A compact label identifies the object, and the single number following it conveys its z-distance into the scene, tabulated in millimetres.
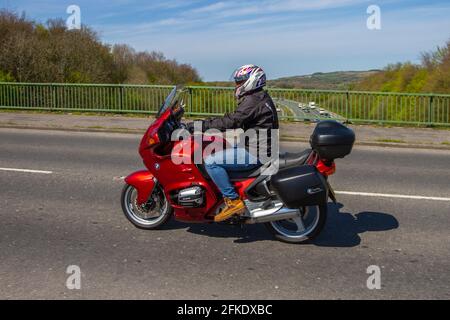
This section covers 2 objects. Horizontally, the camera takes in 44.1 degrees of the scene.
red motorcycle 5480
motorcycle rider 5621
